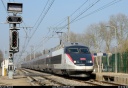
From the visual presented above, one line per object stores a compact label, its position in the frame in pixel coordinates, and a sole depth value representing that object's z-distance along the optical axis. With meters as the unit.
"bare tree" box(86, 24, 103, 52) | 71.00
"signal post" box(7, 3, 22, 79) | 24.67
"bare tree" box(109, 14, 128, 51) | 60.03
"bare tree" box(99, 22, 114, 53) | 66.57
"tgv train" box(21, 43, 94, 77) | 26.27
